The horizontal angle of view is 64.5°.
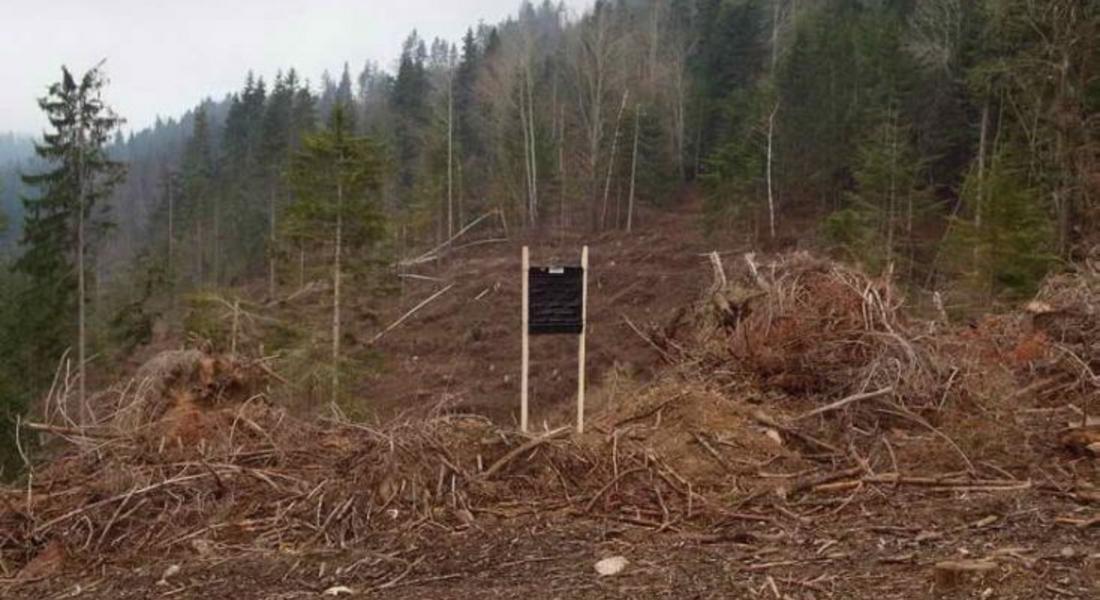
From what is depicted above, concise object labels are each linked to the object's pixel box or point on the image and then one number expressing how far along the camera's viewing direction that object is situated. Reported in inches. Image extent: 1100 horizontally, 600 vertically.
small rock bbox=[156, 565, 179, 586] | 193.6
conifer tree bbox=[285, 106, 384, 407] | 674.8
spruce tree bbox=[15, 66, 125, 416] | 917.2
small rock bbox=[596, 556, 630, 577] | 177.3
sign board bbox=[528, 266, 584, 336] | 263.7
